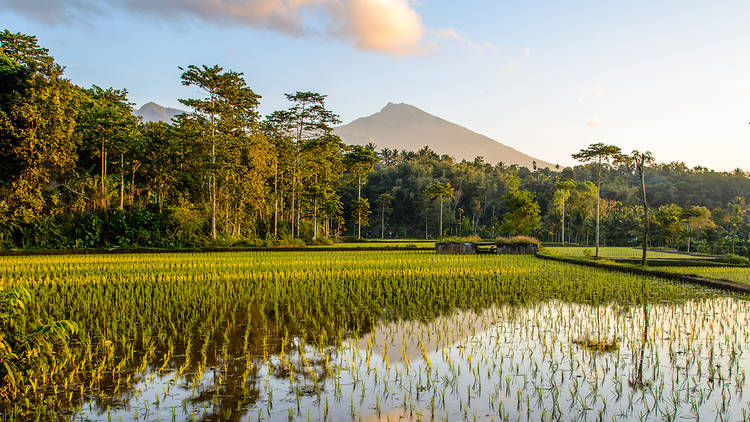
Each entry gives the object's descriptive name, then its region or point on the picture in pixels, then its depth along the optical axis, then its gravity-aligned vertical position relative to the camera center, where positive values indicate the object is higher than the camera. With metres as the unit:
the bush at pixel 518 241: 26.78 -1.14
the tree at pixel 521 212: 35.78 +0.73
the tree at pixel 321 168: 36.47 +4.17
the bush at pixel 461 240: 27.85 -1.21
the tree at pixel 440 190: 46.82 +3.00
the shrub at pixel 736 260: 18.91 -1.44
